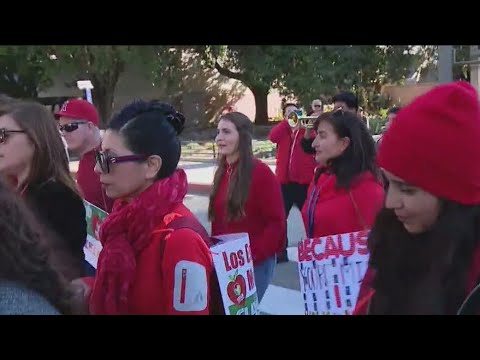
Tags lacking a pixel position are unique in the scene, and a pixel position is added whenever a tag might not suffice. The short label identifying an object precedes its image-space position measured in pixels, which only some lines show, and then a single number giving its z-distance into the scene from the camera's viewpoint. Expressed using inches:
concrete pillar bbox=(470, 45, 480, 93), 327.3
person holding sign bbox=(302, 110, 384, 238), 143.8
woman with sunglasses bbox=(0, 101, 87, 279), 125.2
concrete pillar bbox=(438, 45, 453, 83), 322.3
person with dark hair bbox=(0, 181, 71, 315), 64.0
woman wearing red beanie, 70.2
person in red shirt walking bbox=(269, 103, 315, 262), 290.7
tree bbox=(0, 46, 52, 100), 993.7
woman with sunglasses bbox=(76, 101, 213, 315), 89.3
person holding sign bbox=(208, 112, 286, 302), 164.7
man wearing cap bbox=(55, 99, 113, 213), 166.9
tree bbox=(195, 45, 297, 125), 1037.8
